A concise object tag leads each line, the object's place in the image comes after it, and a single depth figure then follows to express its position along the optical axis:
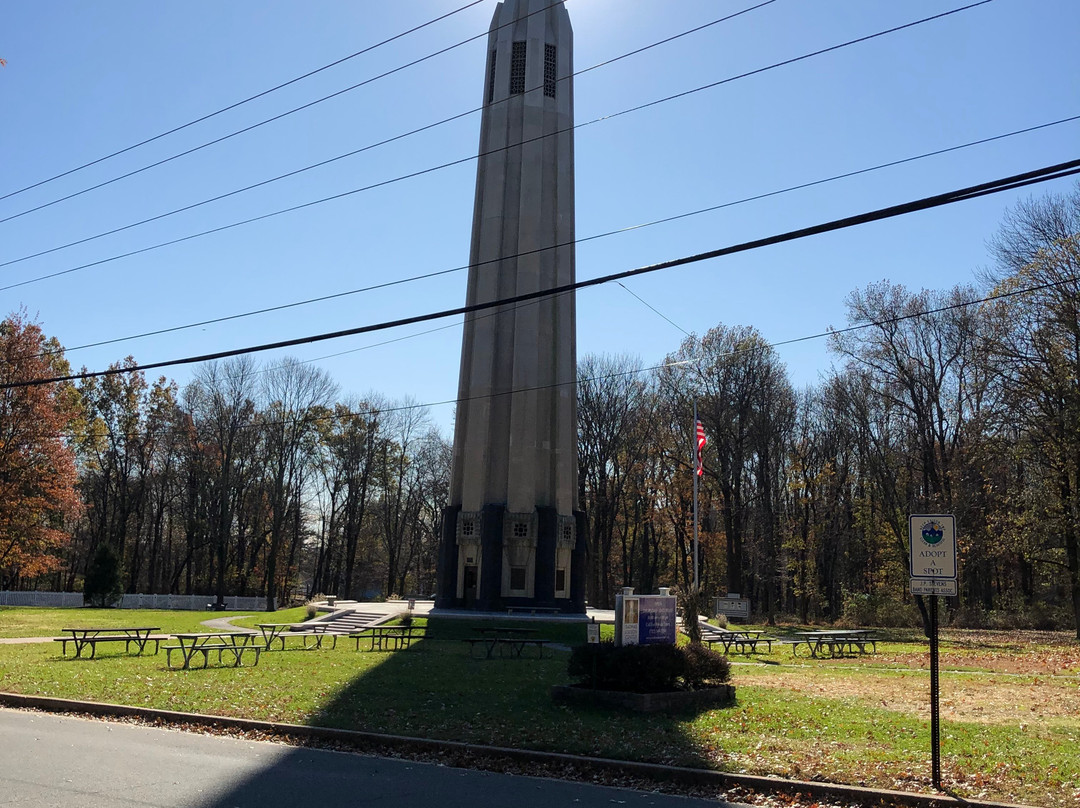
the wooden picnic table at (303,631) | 31.52
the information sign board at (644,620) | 15.26
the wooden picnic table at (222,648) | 20.17
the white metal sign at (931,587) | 9.25
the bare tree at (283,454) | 58.72
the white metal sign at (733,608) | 43.56
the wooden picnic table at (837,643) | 26.89
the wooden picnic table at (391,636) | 26.98
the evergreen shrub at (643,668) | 14.05
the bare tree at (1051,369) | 30.94
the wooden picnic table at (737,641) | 26.20
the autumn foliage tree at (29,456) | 42.75
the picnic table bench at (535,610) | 38.84
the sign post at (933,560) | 9.34
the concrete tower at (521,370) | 39.81
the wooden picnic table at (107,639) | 21.81
